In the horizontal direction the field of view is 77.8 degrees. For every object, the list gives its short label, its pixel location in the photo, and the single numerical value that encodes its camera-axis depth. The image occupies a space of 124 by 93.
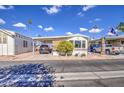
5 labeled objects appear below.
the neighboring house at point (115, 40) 9.88
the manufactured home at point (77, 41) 7.65
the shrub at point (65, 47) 7.20
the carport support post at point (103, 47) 8.47
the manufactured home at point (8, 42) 7.42
